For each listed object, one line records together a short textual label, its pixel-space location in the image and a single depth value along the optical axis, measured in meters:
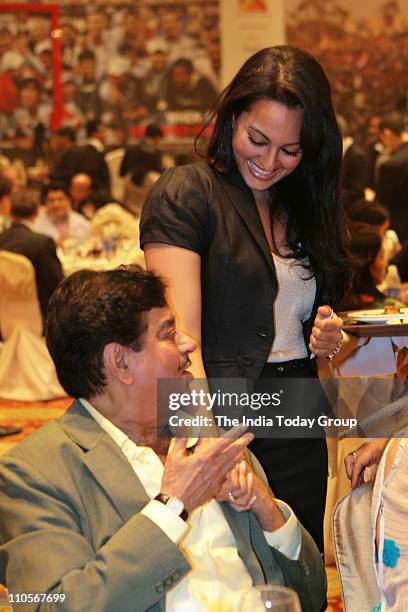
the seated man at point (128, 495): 1.61
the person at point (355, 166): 8.24
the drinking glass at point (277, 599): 1.33
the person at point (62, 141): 11.12
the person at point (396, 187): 7.39
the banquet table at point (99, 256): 6.68
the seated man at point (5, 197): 8.16
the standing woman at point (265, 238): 2.08
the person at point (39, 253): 6.04
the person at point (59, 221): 7.98
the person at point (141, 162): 10.21
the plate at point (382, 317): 2.42
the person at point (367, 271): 4.16
